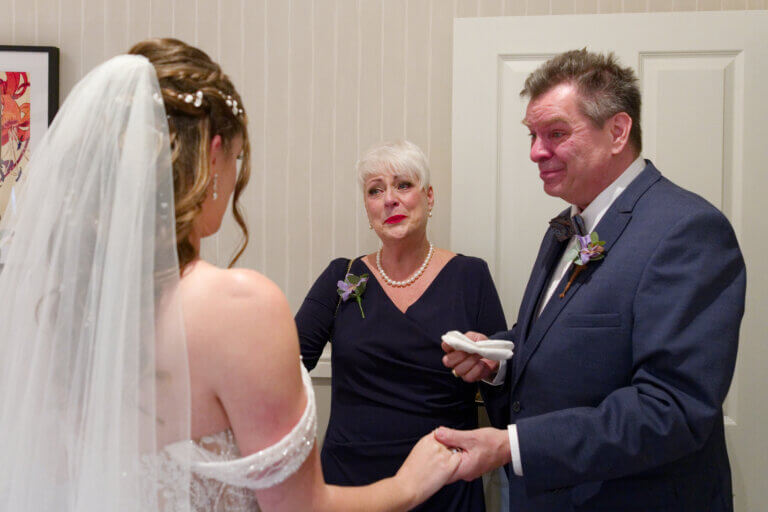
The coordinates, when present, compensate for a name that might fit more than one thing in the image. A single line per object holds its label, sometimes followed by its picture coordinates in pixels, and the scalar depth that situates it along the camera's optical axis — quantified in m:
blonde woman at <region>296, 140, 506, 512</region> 2.28
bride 1.05
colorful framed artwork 2.80
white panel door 2.50
